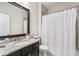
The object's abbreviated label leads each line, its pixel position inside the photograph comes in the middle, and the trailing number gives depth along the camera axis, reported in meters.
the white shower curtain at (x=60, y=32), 2.18
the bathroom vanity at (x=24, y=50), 1.10
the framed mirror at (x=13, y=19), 1.65
